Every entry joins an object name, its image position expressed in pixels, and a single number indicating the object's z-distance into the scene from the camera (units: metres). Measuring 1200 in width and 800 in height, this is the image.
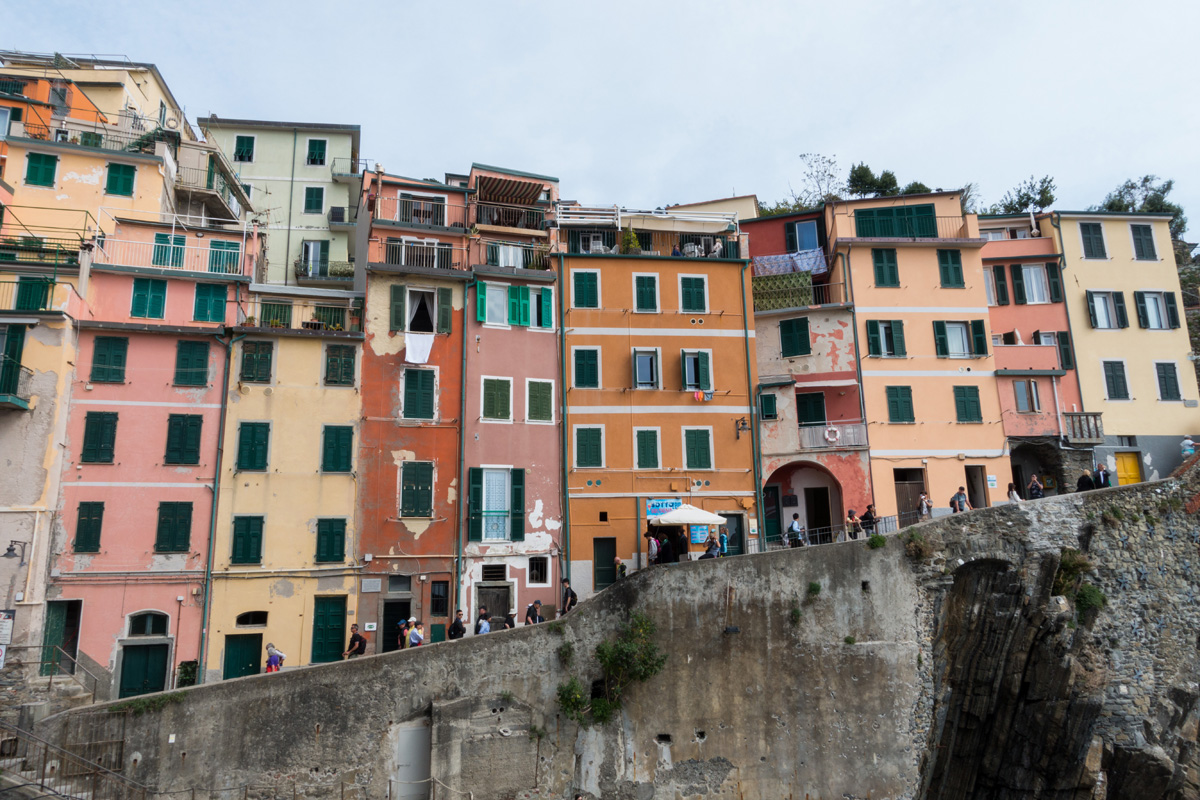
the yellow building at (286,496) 22.89
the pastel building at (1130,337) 30.97
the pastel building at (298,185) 40.06
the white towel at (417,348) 25.78
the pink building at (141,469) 21.88
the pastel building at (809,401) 28.86
